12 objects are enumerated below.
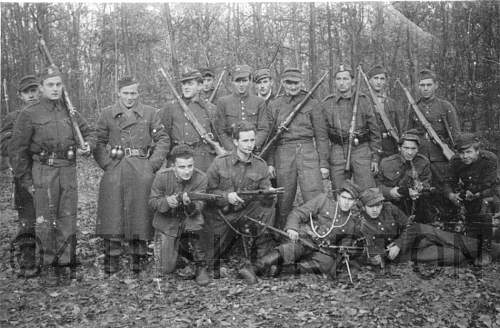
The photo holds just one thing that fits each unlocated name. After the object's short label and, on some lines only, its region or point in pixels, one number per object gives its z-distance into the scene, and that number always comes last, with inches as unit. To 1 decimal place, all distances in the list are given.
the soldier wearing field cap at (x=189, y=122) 257.4
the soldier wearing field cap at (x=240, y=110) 263.6
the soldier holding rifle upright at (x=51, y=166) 218.5
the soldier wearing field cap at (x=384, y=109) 283.1
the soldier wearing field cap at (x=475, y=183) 243.6
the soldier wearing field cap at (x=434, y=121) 271.7
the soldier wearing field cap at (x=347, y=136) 263.3
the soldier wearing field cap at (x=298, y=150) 262.4
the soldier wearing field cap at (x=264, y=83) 292.7
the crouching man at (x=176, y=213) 220.8
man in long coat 237.9
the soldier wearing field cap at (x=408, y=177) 249.6
